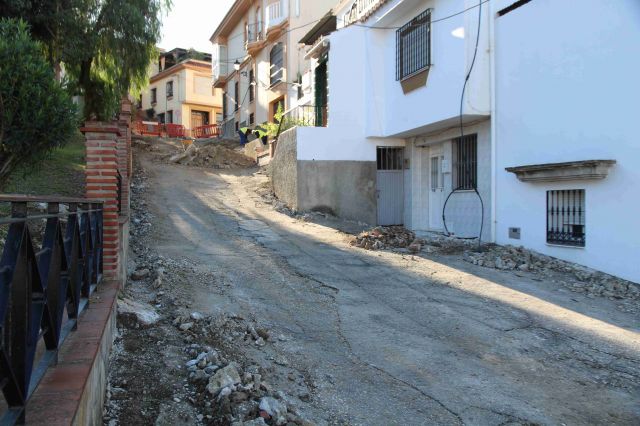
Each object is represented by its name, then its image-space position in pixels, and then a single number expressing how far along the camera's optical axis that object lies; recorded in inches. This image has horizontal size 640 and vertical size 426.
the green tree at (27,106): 239.6
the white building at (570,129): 295.1
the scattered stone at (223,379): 141.8
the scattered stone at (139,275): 251.8
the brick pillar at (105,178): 197.2
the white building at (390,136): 446.3
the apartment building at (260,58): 856.3
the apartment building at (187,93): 1536.7
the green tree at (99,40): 386.3
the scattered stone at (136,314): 185.5
